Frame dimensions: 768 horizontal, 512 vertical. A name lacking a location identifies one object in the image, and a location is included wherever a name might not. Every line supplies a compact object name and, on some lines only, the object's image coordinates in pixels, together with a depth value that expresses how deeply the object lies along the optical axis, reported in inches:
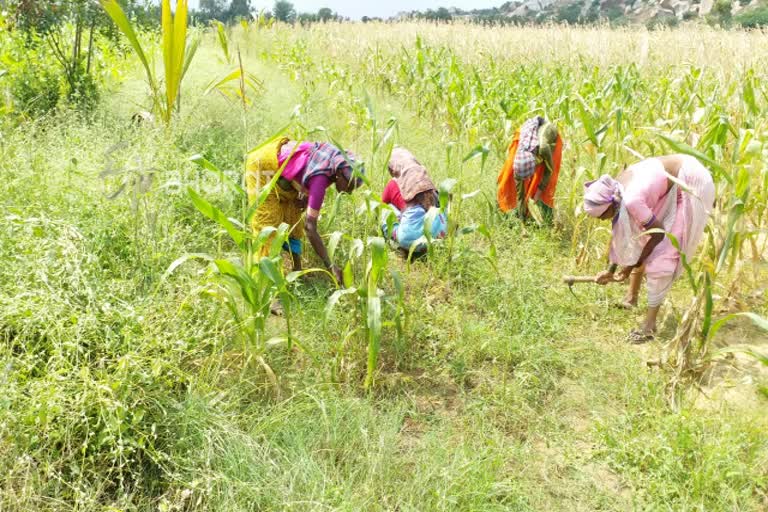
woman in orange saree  164.7
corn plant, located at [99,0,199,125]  172.4
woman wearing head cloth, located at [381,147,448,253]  156.7
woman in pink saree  115.5
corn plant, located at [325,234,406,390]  93.3
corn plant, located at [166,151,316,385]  85.9
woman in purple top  122.1
